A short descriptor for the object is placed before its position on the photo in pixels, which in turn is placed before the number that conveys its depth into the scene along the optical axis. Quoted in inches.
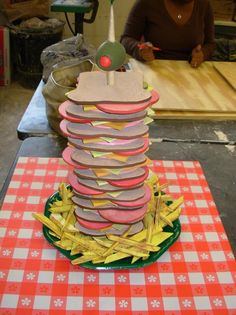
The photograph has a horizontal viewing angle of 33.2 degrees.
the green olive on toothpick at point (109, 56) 28.2
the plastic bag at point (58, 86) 46.7
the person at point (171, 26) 79.9
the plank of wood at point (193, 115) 54.6
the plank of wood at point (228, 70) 63.1
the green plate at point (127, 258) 31.4
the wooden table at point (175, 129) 50.9
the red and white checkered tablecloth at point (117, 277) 29.0
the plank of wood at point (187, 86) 56.0
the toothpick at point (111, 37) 28.0
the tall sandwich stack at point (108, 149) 28.6
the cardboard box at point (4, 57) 124.0
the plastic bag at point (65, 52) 55.6
